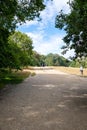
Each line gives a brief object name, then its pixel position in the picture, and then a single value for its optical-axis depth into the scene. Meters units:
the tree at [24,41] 27.20
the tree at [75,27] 4.86
